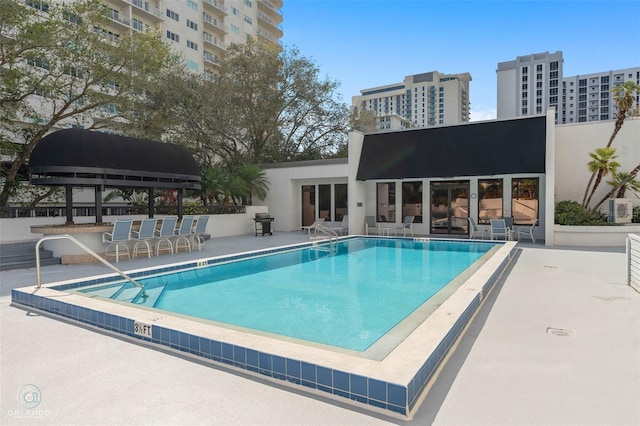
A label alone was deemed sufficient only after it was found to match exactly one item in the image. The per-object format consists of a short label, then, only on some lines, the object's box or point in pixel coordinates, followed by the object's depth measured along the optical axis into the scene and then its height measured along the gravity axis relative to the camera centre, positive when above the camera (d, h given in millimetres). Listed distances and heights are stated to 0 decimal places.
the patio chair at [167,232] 12094 -962
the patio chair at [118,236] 10656 -971
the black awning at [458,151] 14703 +2065
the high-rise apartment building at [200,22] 39750 +21218
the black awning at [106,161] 10609 +1182
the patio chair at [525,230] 15244 -1176
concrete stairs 9680 -1437
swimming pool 3109 -1441
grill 18078 -982
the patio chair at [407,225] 17469 -1101
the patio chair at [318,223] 16703 -1014
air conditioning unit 13656 -346
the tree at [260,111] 21484 +5728
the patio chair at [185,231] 12803 -987
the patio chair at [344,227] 18300 -1255
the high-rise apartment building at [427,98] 125000 +33093
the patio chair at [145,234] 11430 -976
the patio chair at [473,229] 15849 -1187
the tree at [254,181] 19556 +1034
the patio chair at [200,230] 13344 -1001
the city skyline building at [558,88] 108812 +31876
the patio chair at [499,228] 14719 -1049
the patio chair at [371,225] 18344 -1146
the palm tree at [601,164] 13906 +1287
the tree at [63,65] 13430 +5353
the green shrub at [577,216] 14039 -575
